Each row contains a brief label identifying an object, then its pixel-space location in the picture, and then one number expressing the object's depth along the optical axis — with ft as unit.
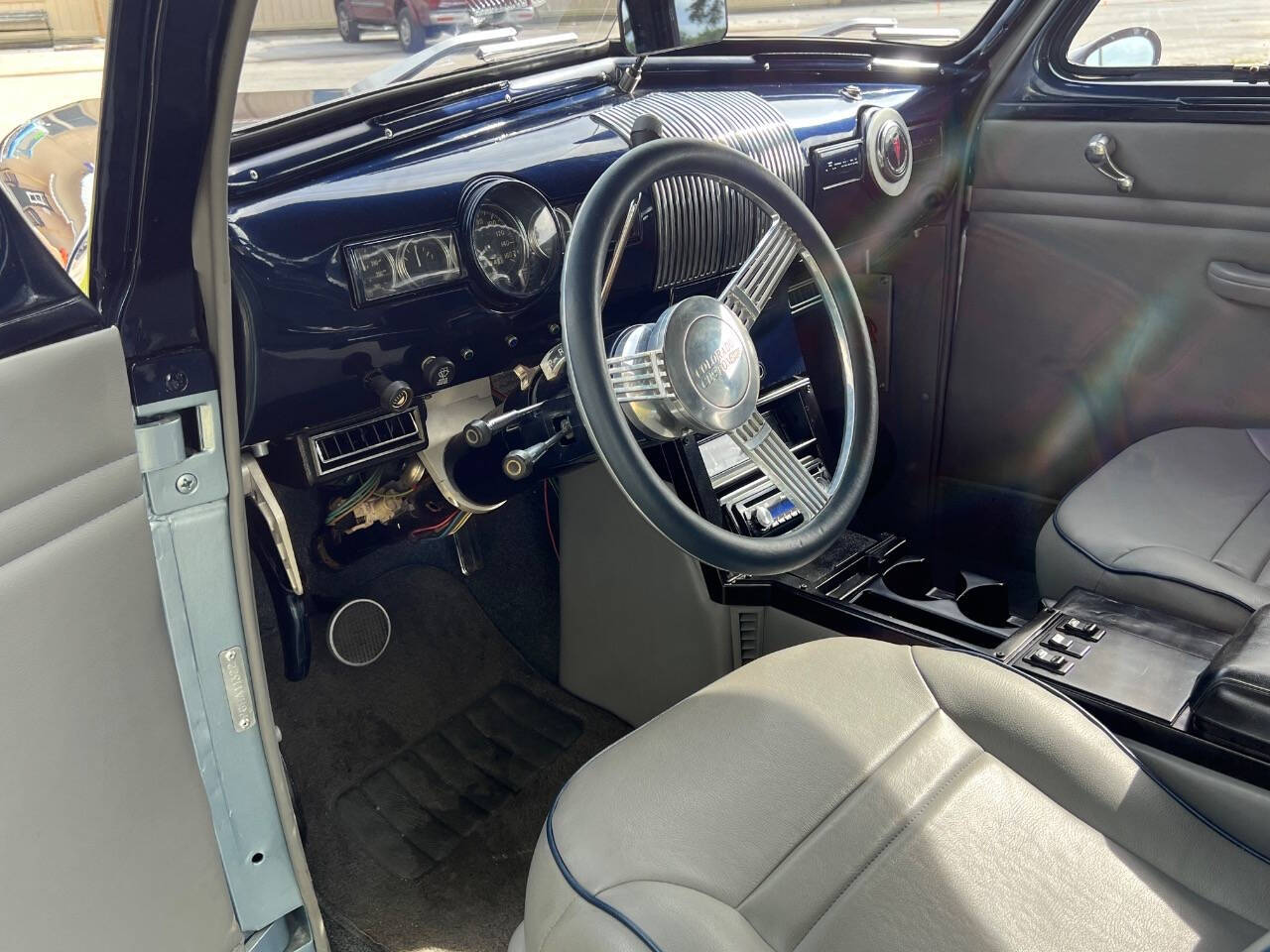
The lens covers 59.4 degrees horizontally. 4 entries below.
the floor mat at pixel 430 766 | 5.66
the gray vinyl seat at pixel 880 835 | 3.13
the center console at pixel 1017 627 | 3.83
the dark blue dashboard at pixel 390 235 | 4.28
